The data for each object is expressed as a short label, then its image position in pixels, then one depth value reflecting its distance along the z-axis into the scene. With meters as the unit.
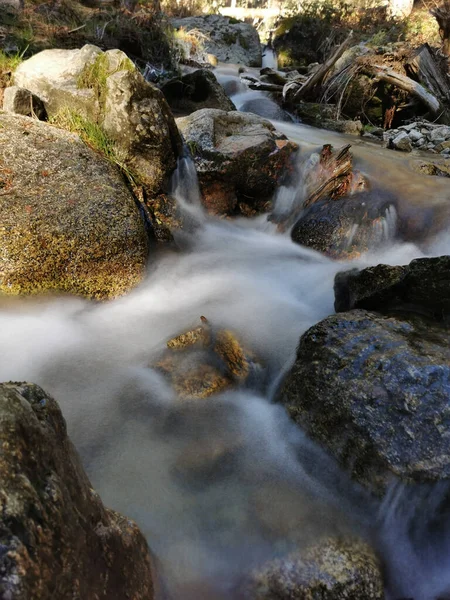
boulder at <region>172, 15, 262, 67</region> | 18.97
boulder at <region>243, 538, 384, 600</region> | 2.03
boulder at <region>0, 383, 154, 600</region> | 1.12
